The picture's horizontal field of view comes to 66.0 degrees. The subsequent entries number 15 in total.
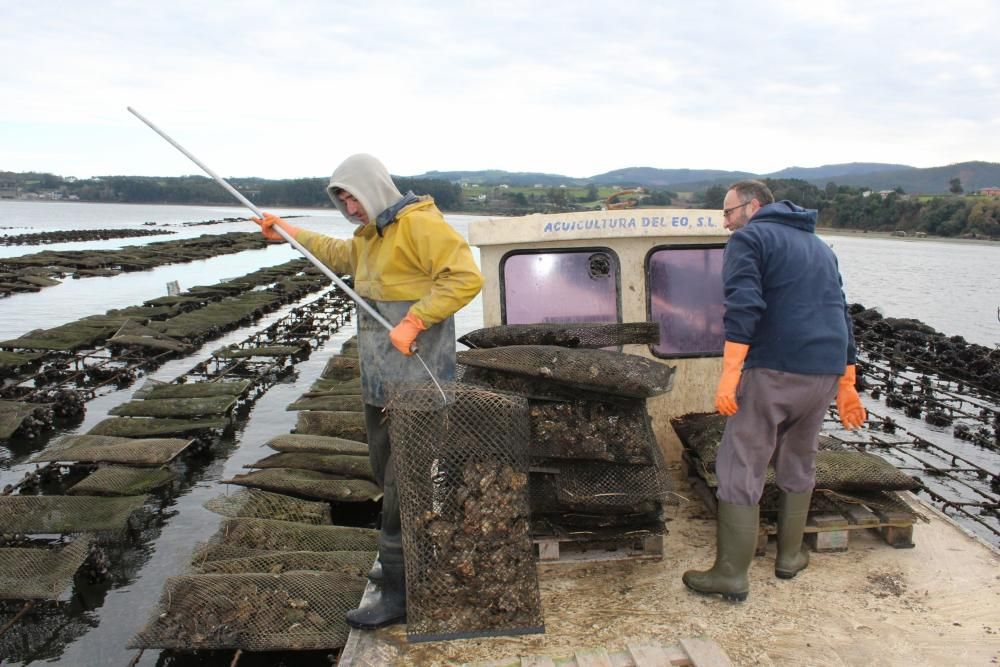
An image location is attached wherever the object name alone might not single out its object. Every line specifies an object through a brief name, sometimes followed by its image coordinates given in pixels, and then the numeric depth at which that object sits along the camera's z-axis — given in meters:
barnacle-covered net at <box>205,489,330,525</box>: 8.73
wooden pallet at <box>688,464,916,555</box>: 5.55
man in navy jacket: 4.55
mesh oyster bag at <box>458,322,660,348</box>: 6.00
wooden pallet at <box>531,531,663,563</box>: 5.33
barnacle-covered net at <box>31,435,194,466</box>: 10.30
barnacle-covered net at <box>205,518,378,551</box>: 7.79
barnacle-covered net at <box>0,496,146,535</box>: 8.31
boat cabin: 7.44
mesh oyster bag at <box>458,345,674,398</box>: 5.23
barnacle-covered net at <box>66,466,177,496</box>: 9.39
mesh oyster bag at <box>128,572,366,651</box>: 5.56
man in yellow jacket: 4.24
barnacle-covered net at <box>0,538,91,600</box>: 6.83
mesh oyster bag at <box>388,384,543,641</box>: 4.28
